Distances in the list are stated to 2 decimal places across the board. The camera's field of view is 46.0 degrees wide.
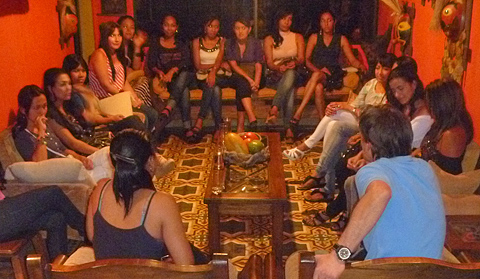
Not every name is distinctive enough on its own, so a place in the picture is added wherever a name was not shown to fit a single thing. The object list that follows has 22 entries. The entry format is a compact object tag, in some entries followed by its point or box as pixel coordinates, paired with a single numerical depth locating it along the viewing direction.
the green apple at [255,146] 3.81
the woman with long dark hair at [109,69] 5.21
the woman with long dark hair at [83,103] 4.64
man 1.87
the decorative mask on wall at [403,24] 5.82
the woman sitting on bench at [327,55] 5.97
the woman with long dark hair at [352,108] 4.49
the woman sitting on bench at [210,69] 5.89
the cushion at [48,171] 3.30
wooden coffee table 3.25
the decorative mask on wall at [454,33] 4.25
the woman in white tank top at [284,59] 5.89
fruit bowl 3.72
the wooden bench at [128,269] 1.71
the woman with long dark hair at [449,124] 3.34
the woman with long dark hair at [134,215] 2.18
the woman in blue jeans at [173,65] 5.91
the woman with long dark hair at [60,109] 4.17
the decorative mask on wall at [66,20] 5.45
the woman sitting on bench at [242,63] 5.88
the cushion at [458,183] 3.12
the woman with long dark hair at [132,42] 5.75
